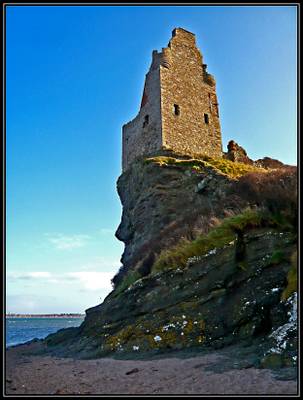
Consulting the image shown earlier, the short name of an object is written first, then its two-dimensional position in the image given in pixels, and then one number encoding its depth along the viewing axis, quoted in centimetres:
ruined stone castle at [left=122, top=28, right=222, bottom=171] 2584
